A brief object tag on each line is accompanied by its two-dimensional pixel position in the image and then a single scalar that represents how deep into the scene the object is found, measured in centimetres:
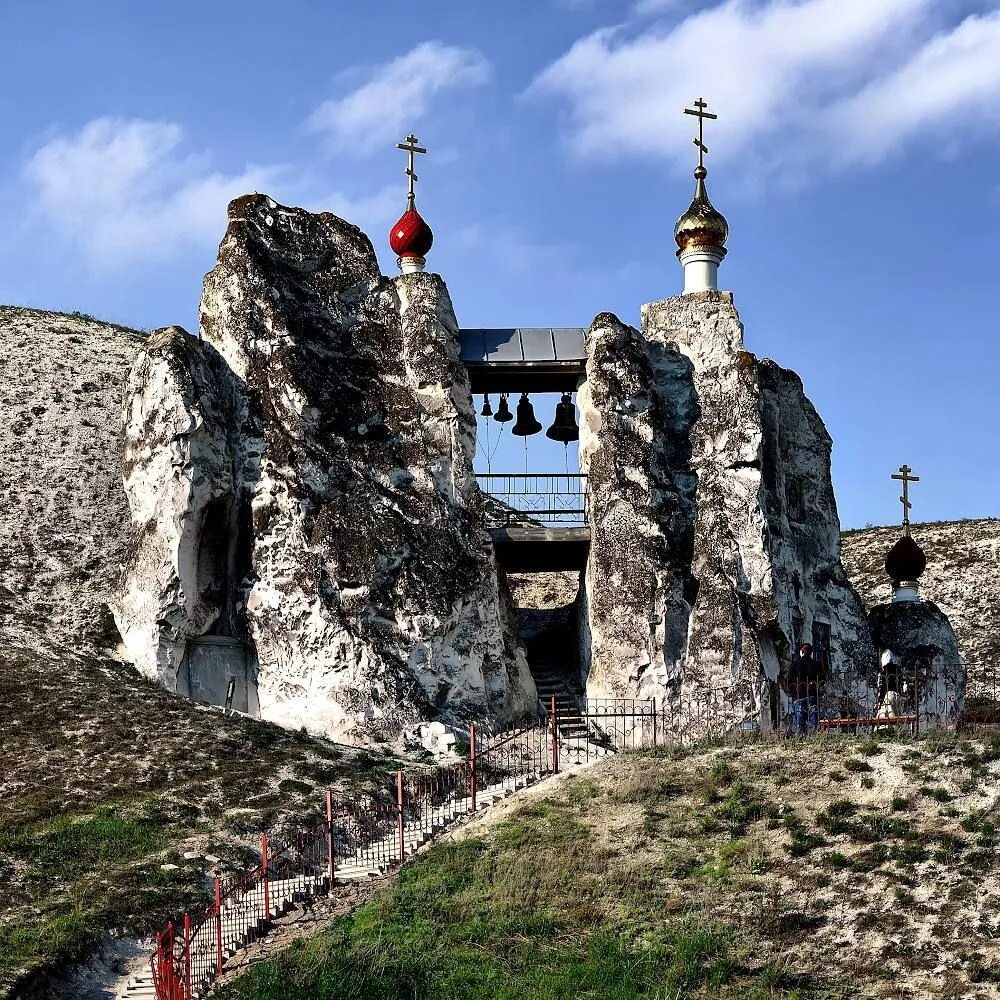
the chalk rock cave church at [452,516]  3550
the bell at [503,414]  3994
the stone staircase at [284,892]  2372
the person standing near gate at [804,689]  3284
